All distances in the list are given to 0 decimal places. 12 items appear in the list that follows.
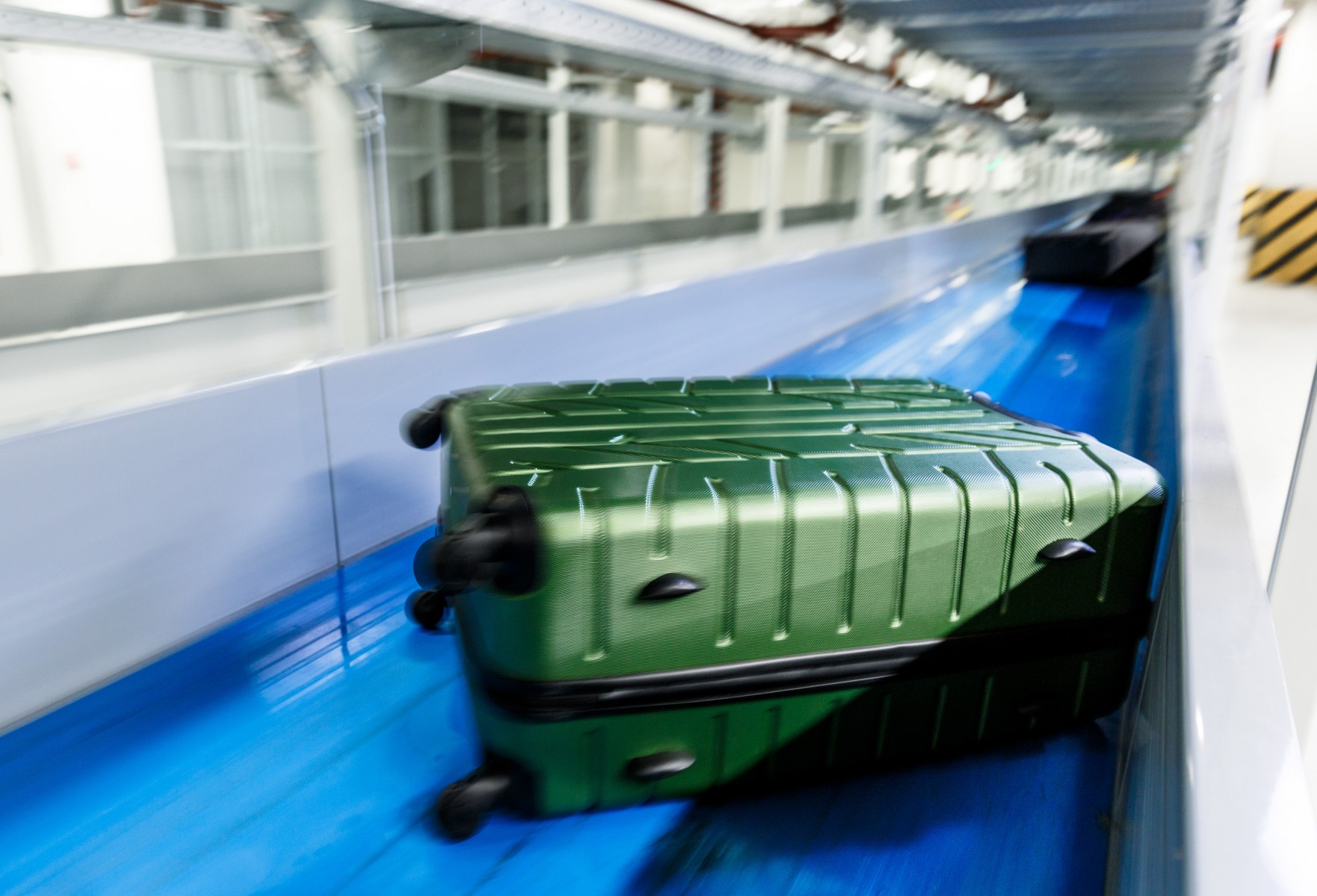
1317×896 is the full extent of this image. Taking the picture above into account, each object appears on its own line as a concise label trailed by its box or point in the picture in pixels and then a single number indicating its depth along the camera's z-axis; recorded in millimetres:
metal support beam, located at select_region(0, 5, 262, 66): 2973
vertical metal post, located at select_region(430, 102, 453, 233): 10727
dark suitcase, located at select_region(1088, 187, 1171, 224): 9976
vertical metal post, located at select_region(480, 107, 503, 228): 11453
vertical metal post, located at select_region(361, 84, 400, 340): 2074
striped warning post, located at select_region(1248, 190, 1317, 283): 10469
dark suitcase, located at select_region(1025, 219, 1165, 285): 6578
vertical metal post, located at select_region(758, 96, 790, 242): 5281
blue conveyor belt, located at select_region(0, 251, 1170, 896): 1087
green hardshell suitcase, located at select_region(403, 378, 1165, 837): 1052
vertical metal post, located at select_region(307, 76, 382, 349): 2047
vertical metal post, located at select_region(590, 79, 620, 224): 12992
